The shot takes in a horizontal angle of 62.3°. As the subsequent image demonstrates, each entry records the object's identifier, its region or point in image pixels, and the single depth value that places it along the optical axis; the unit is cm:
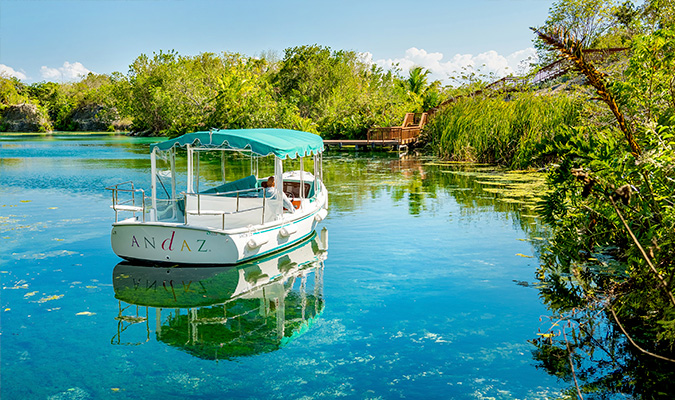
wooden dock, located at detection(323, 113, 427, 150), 3966
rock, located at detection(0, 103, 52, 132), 8888
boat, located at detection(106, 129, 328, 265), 1021
